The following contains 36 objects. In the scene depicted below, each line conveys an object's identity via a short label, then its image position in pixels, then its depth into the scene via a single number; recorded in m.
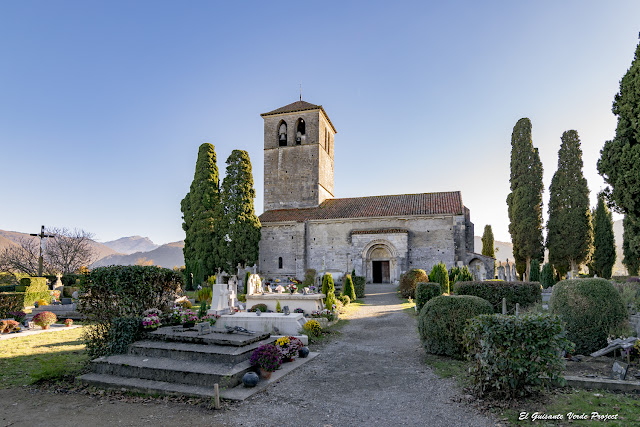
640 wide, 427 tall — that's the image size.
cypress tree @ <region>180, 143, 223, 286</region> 29.78
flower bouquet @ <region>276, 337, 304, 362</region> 8.41
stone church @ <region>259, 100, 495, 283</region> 29.36
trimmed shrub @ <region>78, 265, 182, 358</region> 8.30
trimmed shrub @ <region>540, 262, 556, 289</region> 23.55
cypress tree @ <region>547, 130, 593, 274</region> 28.00
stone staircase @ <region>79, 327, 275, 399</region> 6.72
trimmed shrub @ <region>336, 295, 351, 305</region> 18.62
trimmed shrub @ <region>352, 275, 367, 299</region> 23.93
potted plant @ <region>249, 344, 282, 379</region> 7.20
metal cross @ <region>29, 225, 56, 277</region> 25.82
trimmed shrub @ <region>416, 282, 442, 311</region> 15.30
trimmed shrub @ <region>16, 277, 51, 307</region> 19.97
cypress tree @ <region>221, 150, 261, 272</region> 29.69
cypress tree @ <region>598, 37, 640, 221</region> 12.86
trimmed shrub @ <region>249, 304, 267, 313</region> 14.63
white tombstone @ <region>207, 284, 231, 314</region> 11.40
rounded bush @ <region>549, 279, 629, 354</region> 8.22
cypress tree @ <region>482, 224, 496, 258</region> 41.69
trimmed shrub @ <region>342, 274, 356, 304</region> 21.17
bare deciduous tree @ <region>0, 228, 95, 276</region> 36.53
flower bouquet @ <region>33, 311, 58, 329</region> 14.06
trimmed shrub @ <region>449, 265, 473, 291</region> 21.69
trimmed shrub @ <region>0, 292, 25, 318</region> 15.48
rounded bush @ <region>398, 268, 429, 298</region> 22.06
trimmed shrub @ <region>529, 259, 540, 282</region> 25.59
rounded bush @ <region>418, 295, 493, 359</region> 8.48
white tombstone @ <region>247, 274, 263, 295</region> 15.87
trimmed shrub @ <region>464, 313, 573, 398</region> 5.52
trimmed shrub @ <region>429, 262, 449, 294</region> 20.72
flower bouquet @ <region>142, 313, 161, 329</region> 8.47
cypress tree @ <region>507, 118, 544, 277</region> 29.86
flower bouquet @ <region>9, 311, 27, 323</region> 14.91
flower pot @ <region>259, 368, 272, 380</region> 7.17
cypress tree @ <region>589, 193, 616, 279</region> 30.05
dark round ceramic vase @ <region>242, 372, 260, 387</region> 6.72
